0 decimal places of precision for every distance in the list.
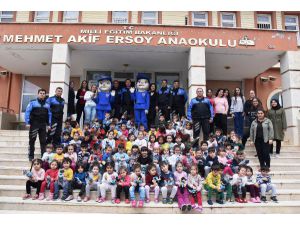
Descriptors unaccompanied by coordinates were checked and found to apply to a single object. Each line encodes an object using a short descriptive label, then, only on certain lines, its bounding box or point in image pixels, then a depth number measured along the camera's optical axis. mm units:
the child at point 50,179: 5417
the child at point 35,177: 5438
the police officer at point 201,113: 7820
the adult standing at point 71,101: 9648
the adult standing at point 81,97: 9253
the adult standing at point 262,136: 6723
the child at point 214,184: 5336
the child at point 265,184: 5504
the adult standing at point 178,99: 9070
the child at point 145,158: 6145
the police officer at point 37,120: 6844
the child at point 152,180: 5324
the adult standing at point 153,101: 9195
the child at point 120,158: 6090
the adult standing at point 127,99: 9273
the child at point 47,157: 5985
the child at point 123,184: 5387
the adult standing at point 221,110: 8508
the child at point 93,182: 5426
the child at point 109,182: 5352
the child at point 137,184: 5201
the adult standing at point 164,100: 9094
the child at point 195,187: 5182
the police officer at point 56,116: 7410
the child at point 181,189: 5020
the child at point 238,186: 5431
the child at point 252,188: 5453
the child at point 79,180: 5447
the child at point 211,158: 6125
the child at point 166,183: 5301
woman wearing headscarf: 7770
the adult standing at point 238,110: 8958
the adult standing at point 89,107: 8812
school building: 9281
